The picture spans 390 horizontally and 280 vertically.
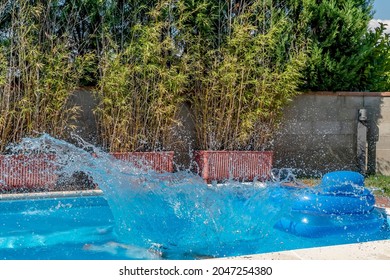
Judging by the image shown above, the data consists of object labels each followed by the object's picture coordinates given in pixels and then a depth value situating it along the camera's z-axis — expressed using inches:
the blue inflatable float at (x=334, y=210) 167.6
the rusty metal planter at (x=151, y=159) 256.1
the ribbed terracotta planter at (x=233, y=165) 272.2
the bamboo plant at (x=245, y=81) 280.5
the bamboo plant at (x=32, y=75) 245.0
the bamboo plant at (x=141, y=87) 261.1
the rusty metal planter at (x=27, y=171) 235.6
